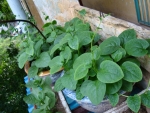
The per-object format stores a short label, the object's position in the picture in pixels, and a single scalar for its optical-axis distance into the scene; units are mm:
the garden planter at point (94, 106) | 800
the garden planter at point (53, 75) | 1148
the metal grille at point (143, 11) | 817
